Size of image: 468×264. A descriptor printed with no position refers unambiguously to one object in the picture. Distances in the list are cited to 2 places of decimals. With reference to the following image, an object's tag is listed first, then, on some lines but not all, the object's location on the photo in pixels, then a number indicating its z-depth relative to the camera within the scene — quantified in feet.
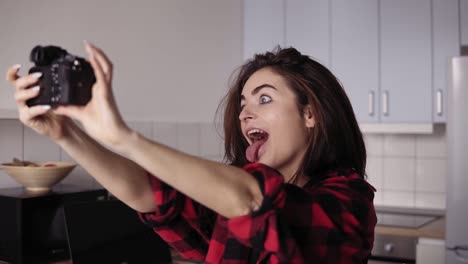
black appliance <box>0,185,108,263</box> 6.30
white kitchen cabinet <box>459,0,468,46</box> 9.68
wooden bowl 6.66
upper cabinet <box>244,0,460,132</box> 9.85
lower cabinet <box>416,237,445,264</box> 8.86
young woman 2.62
